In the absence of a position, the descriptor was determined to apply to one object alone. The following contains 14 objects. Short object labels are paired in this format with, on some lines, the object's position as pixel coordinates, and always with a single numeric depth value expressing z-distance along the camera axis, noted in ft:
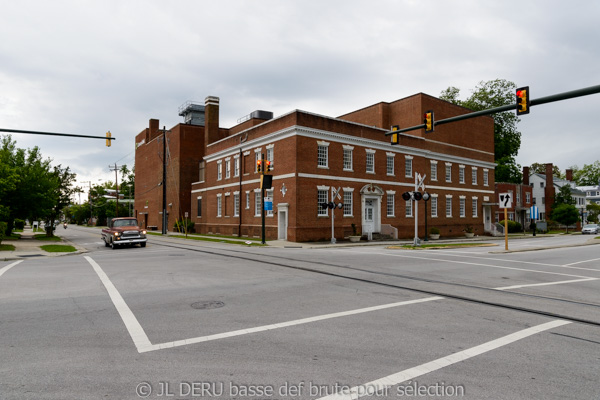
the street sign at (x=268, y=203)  99.35
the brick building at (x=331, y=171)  111.04
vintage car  82.99
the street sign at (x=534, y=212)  173.70
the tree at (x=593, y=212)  301.55
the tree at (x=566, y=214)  214.07
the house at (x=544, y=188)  253.92
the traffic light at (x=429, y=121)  61.21
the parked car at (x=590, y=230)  188.44
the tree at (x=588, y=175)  383.86
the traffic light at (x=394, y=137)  69.84
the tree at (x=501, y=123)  206.49
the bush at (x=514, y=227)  194.70
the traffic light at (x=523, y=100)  48.39
